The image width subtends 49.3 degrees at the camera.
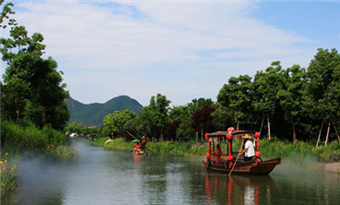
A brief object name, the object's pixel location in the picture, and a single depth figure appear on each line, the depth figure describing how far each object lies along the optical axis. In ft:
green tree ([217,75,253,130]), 152.23
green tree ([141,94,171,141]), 231.50
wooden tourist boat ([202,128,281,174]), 79.00
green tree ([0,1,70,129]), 104.37
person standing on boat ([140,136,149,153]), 169.24
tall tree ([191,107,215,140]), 183.83
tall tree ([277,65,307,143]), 130.00
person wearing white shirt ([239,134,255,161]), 82.08
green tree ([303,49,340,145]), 98.17
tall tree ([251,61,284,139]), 140.05
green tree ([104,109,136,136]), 380.78
